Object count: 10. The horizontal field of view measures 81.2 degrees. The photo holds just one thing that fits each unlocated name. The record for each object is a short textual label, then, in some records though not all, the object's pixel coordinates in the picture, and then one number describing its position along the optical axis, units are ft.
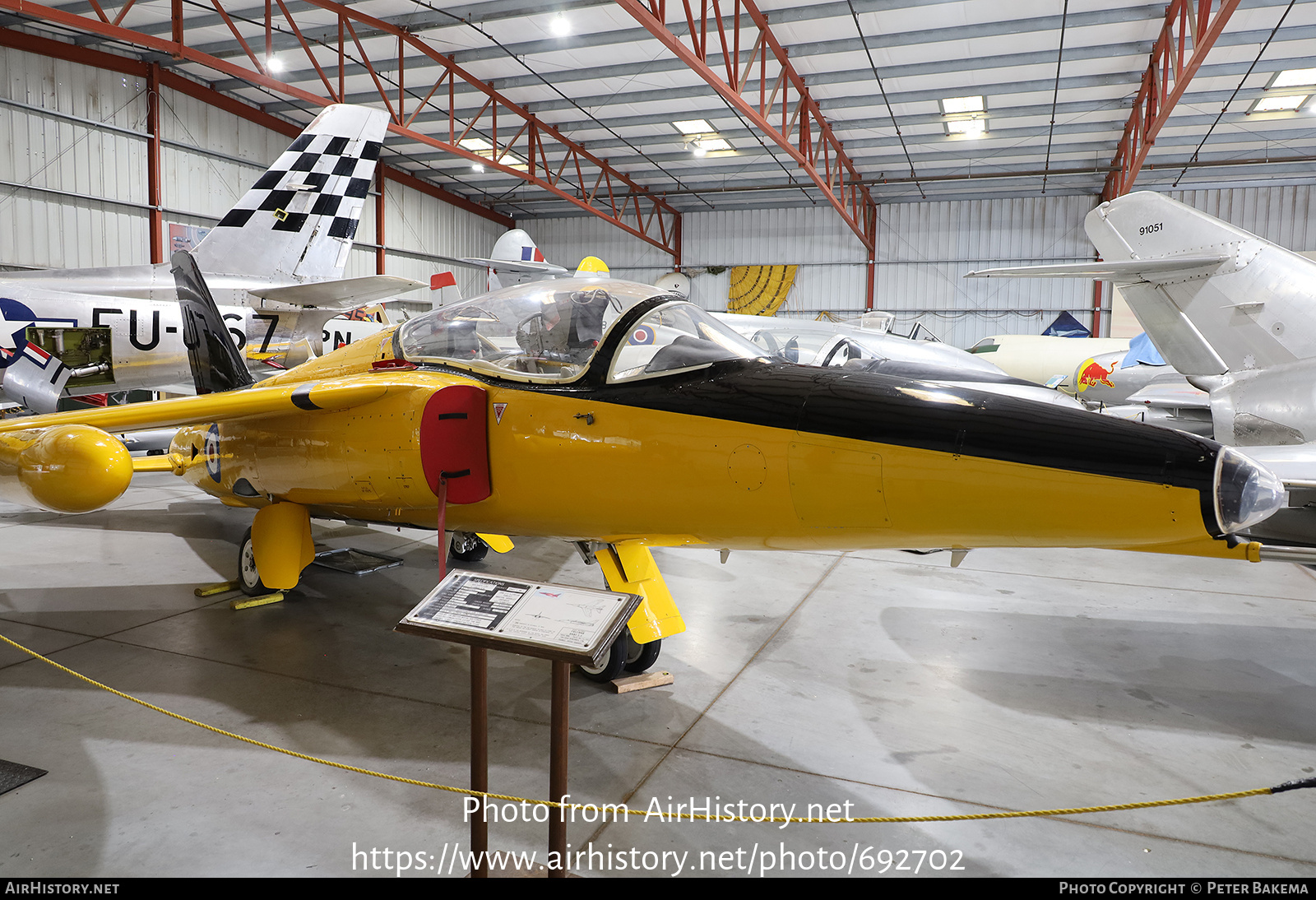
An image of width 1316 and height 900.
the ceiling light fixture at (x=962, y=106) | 53.16
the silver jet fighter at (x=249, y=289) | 29.37
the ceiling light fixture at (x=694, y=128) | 60.29
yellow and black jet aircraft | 8.64
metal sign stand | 7.43
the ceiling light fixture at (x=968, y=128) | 57.41
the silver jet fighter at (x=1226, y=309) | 19.26
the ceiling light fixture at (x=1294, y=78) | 46.96
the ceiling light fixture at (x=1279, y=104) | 51.31
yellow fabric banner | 87.35
